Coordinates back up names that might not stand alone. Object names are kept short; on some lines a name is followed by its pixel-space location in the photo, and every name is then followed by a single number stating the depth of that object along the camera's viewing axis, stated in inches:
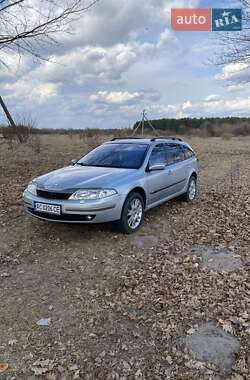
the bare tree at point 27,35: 351.7
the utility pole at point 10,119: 619.8
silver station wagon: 208.4
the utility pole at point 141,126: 859.3
